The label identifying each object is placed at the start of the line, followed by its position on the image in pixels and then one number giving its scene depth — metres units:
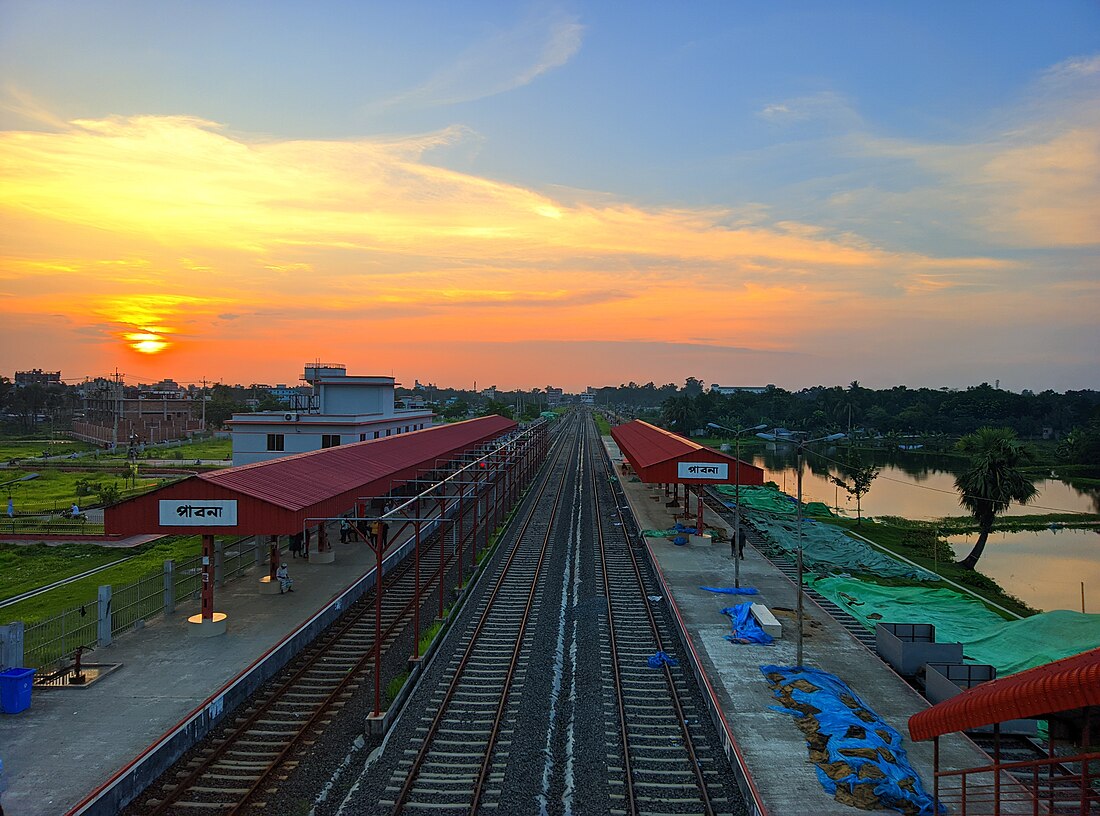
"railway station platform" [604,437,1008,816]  11.83
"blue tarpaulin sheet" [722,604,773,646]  18.72
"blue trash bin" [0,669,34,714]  13.78
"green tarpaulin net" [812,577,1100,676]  18.50
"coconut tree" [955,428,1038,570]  32.38
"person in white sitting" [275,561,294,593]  22.44
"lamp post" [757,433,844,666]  15.63
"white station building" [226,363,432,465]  43.03
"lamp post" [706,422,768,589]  23.17
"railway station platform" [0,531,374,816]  11.34
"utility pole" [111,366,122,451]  102.68
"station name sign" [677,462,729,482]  31.34
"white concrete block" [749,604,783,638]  19.11
